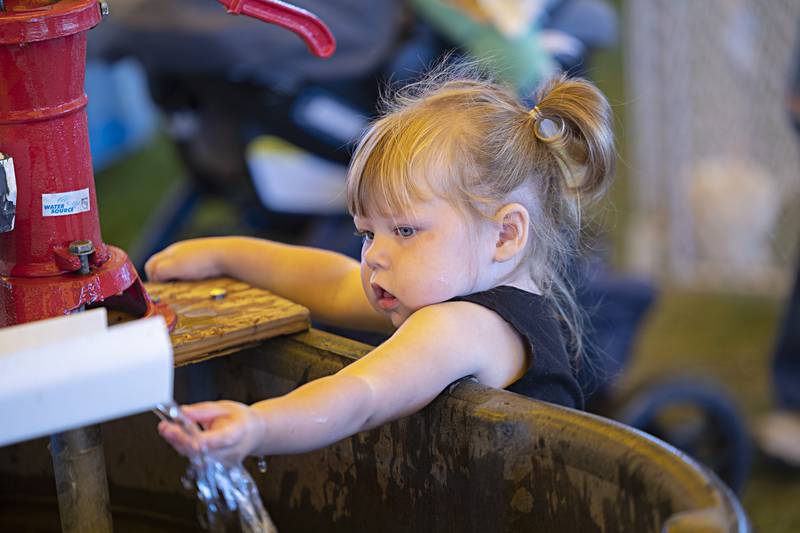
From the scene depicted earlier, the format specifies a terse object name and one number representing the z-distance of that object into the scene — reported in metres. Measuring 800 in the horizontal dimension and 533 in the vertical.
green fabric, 3.00
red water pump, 2.07
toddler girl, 2.17
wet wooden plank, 2.20
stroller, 3.01
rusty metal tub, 2.02
